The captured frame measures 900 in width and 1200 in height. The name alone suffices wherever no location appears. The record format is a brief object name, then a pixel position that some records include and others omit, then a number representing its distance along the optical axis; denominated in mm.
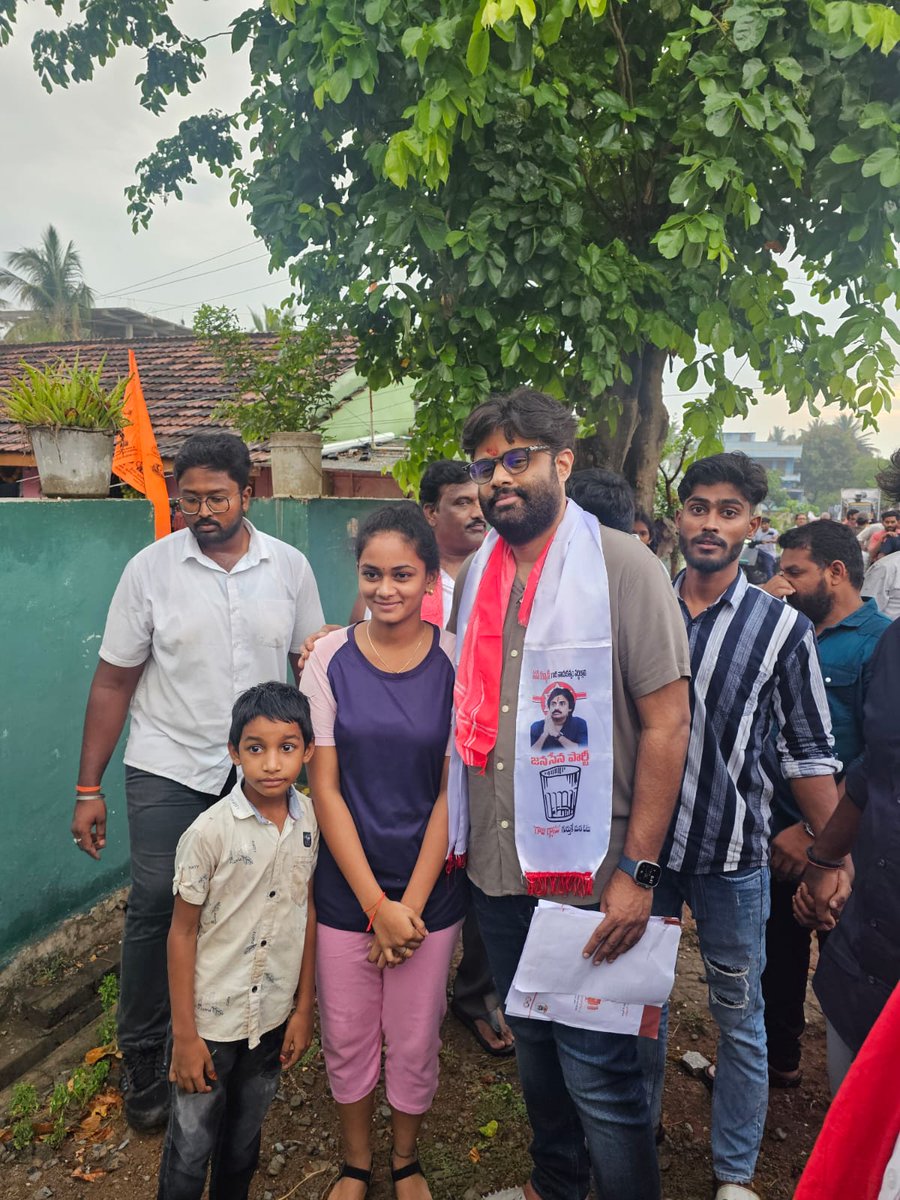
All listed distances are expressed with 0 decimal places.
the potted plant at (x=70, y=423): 3361
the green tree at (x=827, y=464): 60016
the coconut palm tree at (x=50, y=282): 32531
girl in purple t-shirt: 2178
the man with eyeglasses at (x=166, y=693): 2619
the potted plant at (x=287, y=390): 5594
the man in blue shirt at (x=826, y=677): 2775
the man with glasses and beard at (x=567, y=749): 1911
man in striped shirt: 2287
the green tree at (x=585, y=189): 3408
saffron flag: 3863
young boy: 2023
